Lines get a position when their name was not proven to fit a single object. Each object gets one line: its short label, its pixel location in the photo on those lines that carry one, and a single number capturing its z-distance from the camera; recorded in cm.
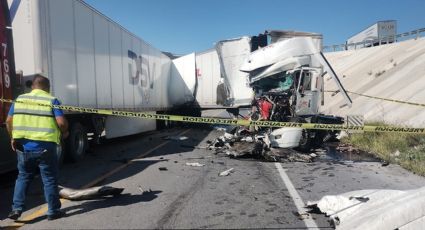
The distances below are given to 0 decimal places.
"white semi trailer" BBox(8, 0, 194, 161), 880
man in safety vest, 568
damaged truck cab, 1283
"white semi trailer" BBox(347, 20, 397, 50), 4736
